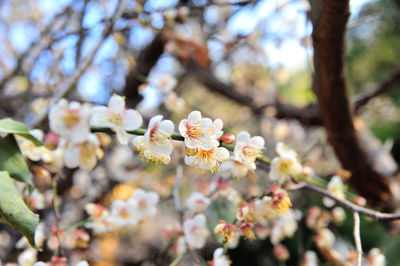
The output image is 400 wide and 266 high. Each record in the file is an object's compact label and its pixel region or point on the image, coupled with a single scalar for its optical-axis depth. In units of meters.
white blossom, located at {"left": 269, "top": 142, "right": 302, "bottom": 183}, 0.41
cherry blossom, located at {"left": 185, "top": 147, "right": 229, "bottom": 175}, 0.35
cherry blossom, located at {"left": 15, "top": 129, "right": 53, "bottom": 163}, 0.40
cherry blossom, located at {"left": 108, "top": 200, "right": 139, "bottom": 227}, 0.48
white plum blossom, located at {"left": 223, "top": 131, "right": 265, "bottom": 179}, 0.37
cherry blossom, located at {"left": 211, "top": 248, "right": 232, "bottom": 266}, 0.40
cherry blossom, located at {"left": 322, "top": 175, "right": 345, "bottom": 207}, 0.45
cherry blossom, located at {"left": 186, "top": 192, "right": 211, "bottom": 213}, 0.45
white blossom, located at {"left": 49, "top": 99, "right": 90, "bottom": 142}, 0.34
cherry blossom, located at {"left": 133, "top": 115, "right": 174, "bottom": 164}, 0.34
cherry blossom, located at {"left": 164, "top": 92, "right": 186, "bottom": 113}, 0.73
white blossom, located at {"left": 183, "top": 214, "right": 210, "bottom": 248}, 0.44
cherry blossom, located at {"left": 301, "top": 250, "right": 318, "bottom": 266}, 0.56
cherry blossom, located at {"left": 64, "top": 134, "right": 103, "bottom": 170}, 0.37
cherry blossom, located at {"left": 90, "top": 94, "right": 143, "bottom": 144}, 0.35
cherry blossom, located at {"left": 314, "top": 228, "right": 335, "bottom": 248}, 0.55
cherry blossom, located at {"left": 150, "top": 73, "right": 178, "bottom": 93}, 0.71
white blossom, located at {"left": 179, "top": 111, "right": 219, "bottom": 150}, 0.35
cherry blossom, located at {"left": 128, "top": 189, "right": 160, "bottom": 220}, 0.48
